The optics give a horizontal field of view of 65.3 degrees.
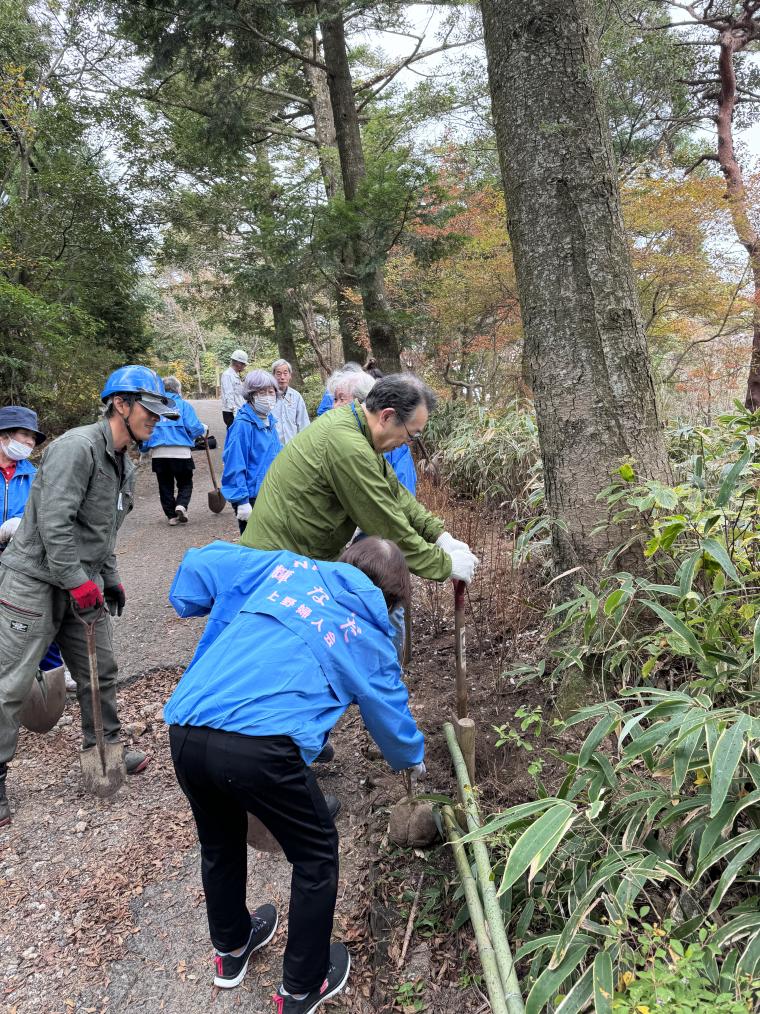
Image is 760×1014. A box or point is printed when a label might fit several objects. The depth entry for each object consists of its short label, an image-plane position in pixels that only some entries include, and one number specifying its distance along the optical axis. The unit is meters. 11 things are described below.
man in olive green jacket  2.40
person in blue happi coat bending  1.52
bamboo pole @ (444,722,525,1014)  1.41
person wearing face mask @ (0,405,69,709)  3.18
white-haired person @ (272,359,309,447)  5.43
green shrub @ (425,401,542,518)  5.84
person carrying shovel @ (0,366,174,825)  2.51
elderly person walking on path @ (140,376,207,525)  6.63
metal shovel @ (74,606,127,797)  2.82
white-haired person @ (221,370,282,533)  4.59
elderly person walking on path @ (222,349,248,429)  7.19
